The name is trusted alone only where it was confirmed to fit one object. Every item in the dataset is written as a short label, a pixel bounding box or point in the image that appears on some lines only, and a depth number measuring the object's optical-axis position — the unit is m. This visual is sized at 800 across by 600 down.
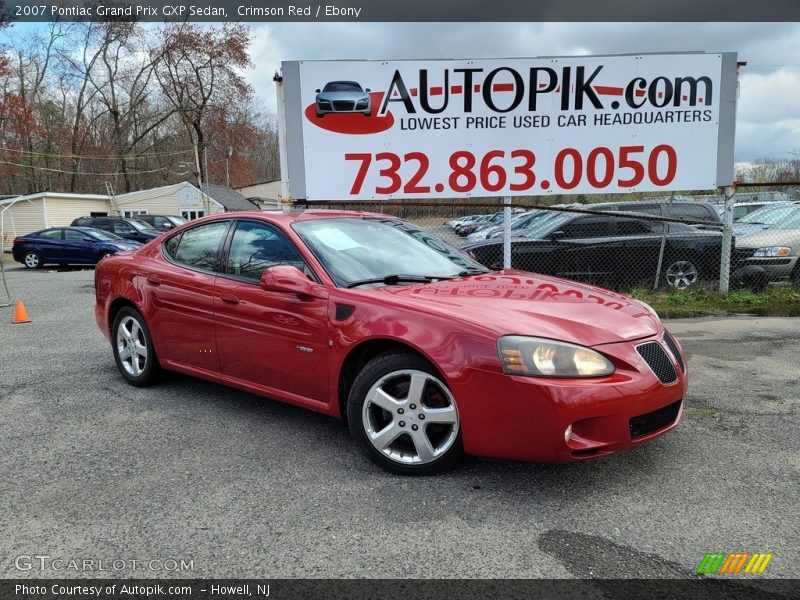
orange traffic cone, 7.91
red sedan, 2.77
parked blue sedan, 17.56
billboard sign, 7.68
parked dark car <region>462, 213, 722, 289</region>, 8.72
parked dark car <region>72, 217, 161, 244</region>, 21.83
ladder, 35.78
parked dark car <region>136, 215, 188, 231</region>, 26.73
